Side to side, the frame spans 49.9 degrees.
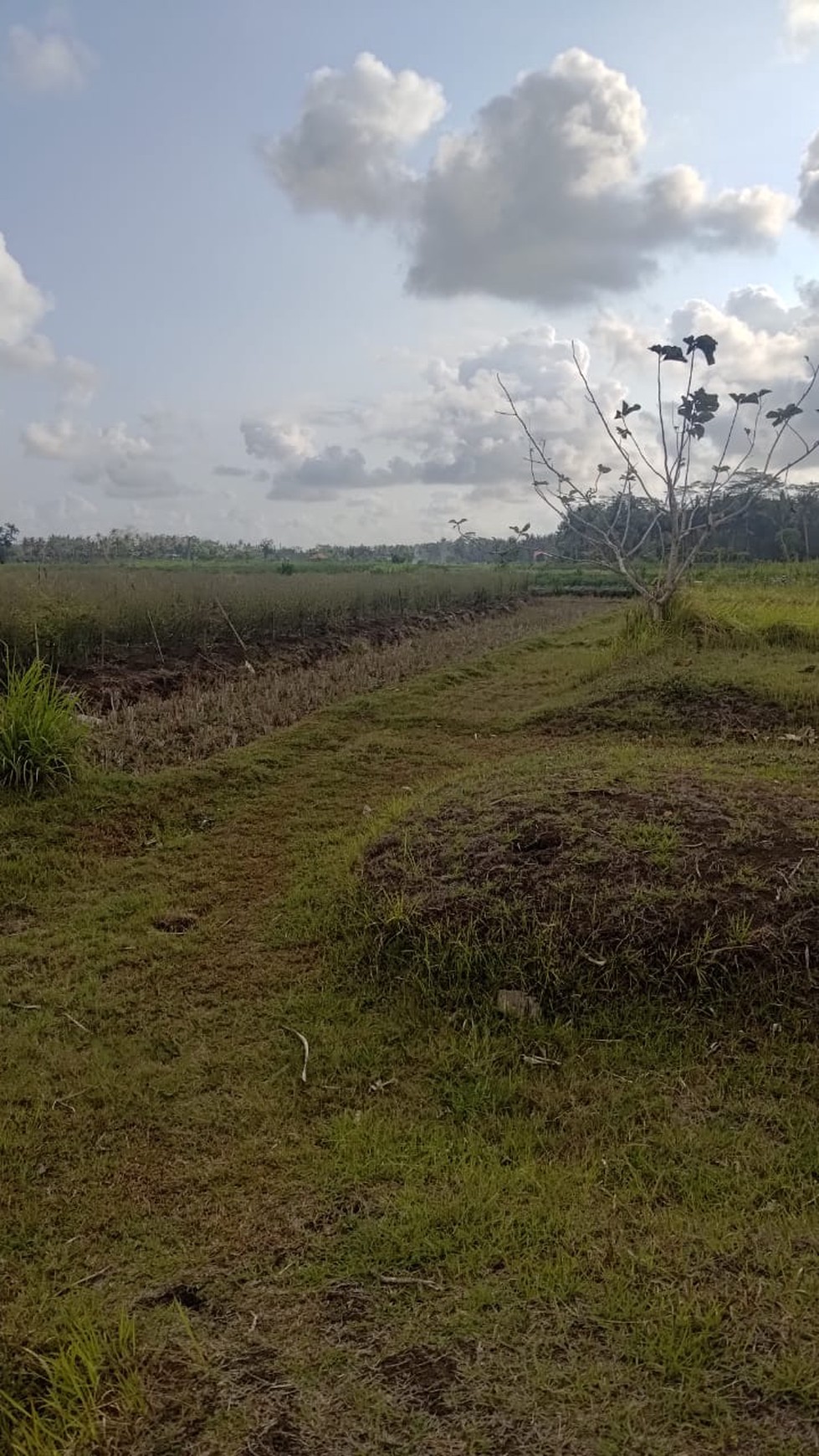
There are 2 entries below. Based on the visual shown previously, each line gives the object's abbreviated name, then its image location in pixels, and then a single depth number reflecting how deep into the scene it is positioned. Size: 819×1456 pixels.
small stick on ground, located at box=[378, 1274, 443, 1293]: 1.90
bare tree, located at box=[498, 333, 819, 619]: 9.83
